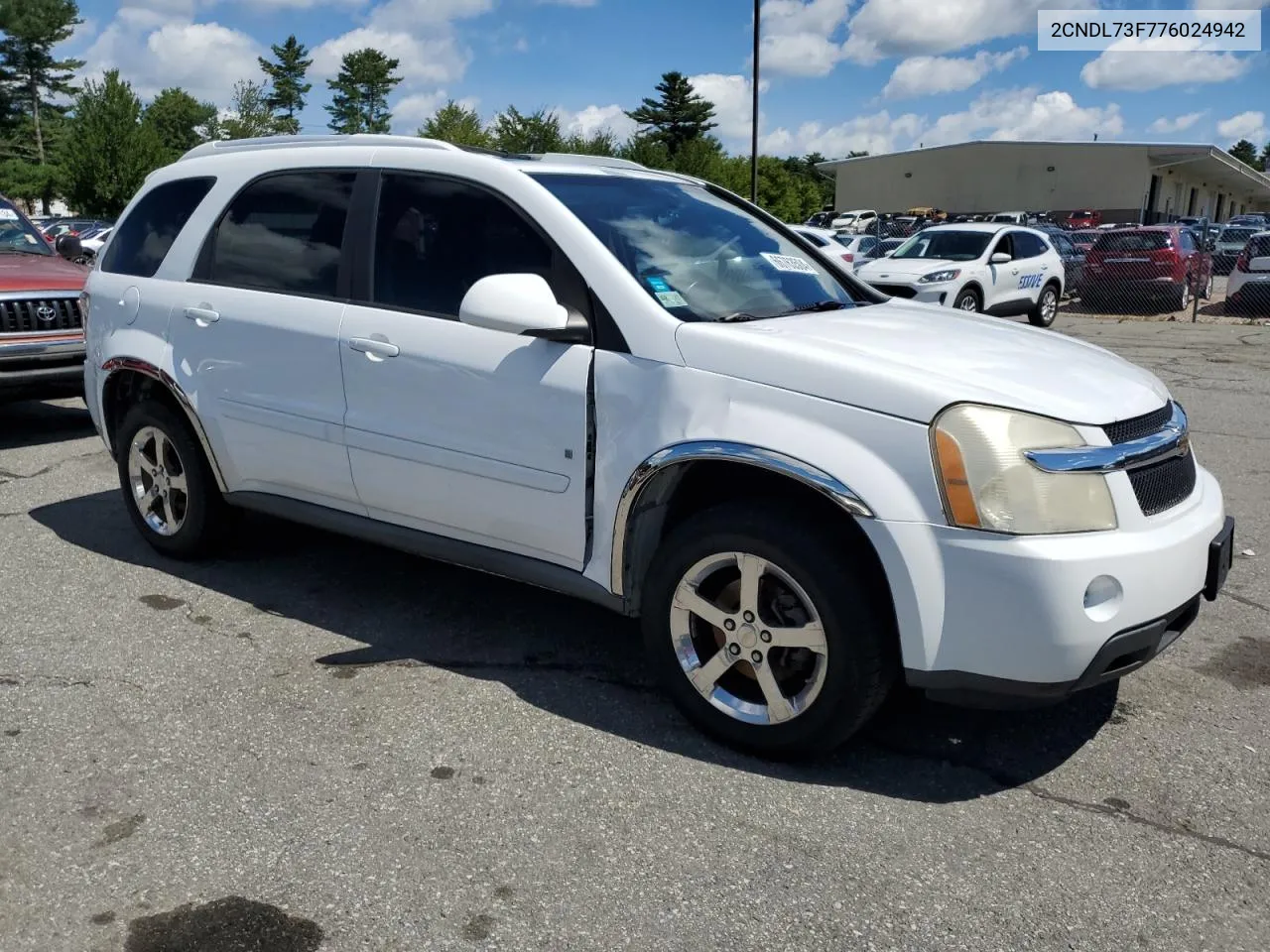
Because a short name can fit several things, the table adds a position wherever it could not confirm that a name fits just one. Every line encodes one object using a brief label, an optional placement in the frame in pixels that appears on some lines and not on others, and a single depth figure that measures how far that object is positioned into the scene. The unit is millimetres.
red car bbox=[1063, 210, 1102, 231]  49028
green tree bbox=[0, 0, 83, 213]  72688
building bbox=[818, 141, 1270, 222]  59312
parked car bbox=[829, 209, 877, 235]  42581
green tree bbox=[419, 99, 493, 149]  48156
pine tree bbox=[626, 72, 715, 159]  78312
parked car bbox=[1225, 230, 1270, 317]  18609
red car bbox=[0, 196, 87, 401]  7570
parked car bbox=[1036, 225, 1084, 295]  22000
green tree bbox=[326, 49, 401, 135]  92000
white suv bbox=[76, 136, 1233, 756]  2941
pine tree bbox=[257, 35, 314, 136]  90000
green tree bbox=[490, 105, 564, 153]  45375
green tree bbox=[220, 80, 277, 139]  53719
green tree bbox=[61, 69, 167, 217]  42438
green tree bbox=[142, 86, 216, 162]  65000
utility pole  30266
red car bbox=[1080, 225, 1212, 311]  19688
